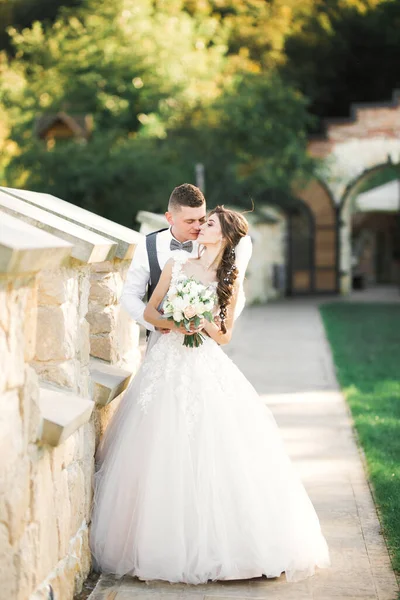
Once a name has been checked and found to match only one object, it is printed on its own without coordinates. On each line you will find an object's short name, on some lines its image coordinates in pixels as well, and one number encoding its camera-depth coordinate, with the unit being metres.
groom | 4.47
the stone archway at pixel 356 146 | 22.30
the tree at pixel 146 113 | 20.33
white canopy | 22.25
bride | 3.91
